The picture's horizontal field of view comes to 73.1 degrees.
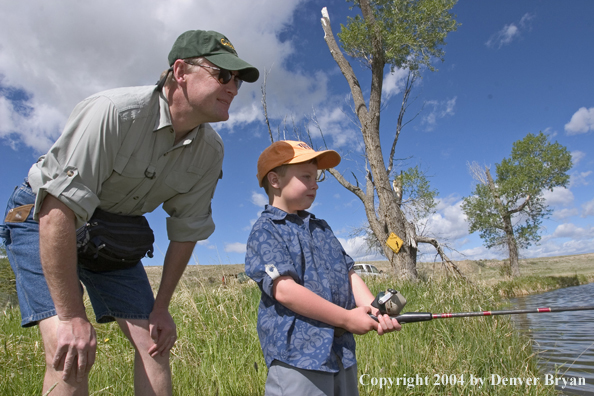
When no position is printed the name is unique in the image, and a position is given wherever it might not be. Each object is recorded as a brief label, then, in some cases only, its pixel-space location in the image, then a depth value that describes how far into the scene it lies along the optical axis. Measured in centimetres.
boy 161
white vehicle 2234
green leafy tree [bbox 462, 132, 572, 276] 2456
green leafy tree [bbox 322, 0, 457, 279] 945
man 157
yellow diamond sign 880
